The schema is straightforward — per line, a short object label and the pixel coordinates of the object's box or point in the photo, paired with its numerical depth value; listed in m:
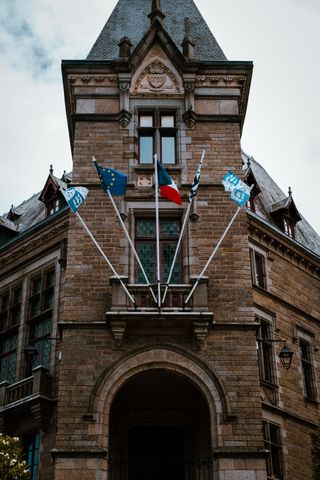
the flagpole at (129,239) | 18.88
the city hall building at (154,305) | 18.50
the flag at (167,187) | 19.64
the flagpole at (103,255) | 18.81
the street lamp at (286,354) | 20.55
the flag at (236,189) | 19.80
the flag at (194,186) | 19.88
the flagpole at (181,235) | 18.89
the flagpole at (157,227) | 18.70
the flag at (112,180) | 19.91
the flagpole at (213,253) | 18.89
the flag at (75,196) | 19.72
